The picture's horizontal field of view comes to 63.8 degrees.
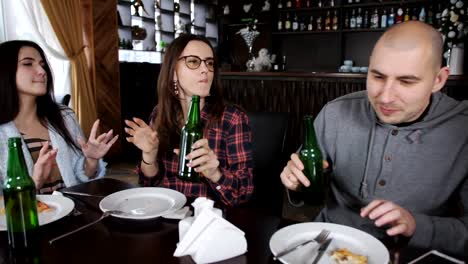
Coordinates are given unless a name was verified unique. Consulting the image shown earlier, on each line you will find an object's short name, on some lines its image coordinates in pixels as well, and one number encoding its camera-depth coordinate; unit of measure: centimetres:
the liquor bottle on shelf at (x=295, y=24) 643
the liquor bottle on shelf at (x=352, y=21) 590
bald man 110
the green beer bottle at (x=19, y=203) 91
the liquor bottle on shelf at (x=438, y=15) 532
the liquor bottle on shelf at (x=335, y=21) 607
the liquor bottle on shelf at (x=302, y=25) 642
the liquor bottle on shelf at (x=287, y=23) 652
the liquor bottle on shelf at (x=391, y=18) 564
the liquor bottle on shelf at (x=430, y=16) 542
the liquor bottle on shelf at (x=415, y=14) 557
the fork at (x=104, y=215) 105
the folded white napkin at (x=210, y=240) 86
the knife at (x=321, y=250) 84
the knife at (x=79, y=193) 134
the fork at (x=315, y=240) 84
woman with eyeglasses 149
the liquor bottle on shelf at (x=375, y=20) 577
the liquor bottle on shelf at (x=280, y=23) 661
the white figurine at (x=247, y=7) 682
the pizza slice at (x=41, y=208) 112
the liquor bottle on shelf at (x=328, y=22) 613
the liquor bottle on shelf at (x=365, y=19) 585
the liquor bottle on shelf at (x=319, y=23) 622
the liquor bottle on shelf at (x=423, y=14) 541
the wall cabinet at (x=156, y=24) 532
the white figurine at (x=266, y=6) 655
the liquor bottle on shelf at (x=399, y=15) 555
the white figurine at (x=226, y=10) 714
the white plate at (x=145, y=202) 111
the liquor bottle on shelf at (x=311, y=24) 633
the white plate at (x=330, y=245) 85
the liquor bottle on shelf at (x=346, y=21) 599
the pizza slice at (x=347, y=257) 83
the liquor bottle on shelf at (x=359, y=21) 585
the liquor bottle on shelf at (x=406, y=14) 556
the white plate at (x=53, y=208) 106
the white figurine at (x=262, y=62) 450
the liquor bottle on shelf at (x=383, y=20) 569
